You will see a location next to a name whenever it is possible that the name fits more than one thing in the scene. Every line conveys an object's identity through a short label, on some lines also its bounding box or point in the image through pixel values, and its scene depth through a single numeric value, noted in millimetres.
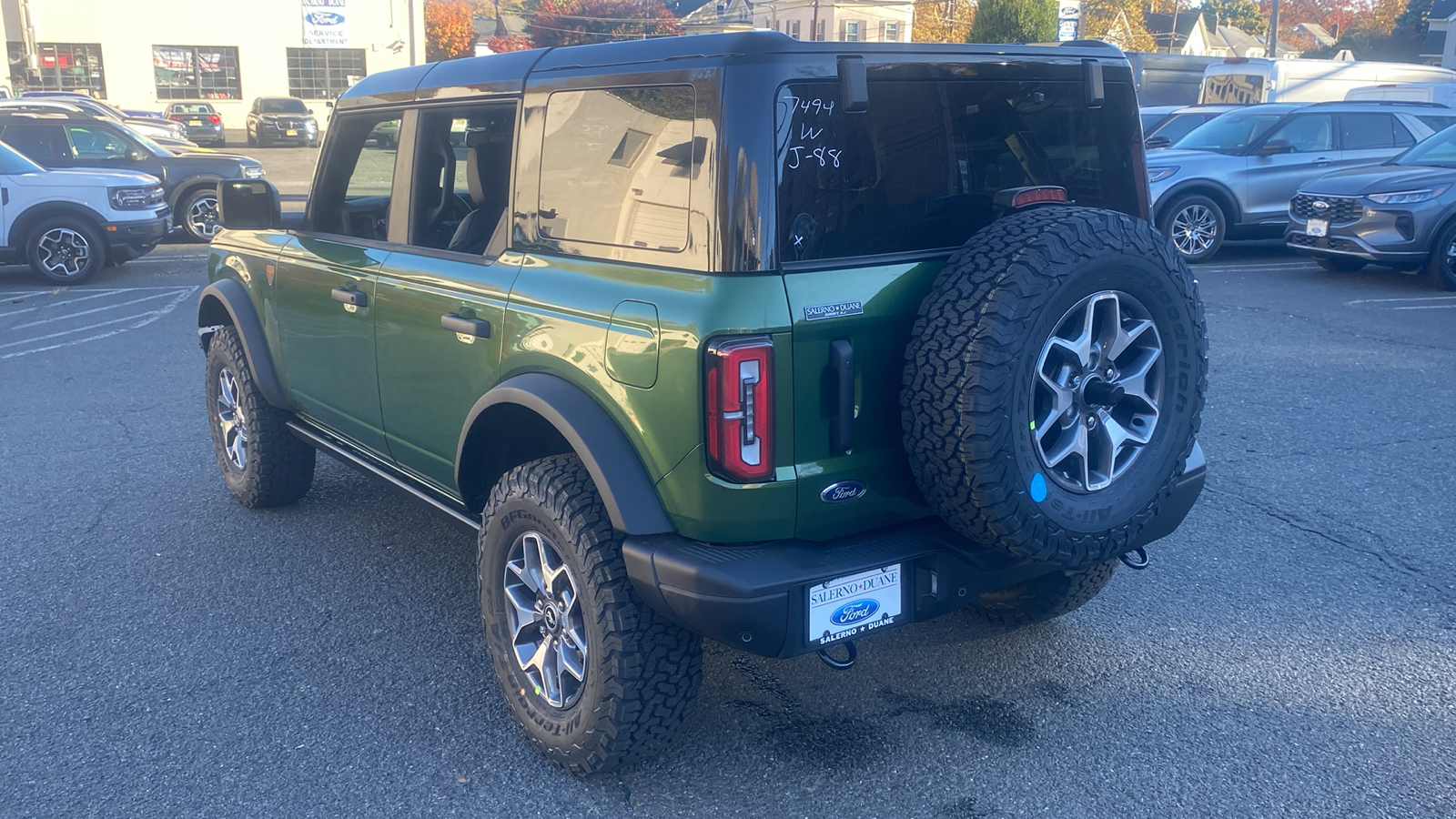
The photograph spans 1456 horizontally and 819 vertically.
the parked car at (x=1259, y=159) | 12555
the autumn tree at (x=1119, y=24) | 52312
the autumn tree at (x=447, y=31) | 50938
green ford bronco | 2707
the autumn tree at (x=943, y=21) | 46906
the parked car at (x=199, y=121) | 33372
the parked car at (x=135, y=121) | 20428
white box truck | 20141
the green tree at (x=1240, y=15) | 93700
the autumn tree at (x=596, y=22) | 57375
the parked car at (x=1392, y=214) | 10422
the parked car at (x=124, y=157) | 13320
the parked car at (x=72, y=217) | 11500
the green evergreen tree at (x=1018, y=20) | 30016
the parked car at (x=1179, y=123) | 15172
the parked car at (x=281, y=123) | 35125
